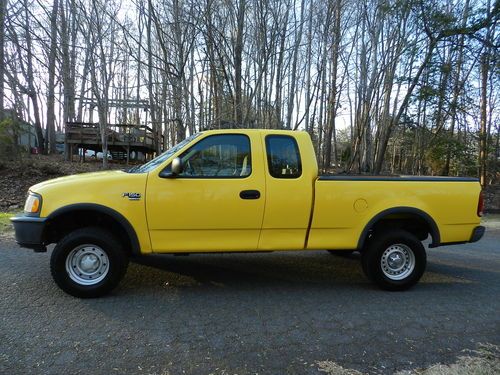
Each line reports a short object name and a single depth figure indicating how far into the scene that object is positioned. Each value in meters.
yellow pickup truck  4.57
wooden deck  18.19
